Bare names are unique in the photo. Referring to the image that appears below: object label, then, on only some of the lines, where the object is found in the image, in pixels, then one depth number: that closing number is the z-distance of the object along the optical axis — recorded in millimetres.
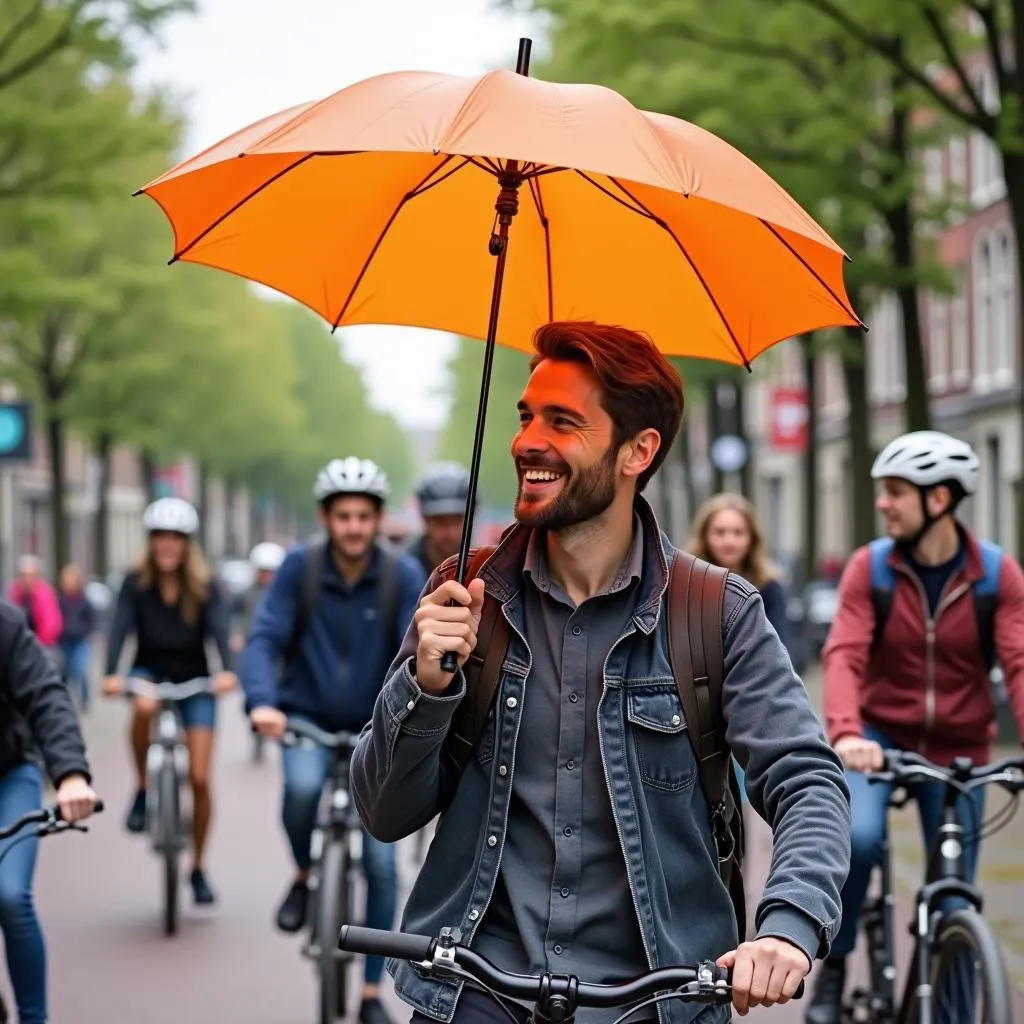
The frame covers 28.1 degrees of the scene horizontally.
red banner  34250
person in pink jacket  17562
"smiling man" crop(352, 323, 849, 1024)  3150
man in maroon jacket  5863
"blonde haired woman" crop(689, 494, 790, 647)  8336
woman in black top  10031
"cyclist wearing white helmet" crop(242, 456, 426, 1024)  7270
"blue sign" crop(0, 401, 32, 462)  15289
